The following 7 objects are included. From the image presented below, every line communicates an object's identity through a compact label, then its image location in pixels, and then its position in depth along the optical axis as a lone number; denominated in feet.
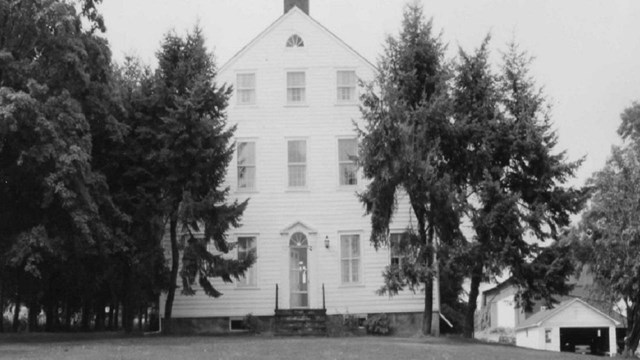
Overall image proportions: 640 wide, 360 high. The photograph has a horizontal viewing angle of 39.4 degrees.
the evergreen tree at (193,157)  95.81
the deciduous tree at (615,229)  89.81
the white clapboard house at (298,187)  110.42
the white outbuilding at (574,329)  177.27
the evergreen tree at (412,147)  89.10
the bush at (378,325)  107.45
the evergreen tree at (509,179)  90.12
